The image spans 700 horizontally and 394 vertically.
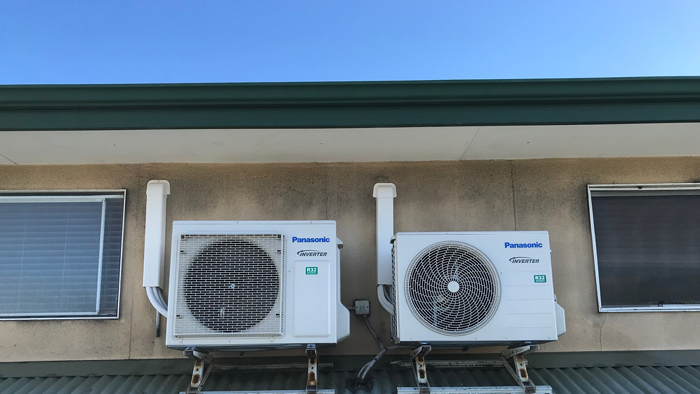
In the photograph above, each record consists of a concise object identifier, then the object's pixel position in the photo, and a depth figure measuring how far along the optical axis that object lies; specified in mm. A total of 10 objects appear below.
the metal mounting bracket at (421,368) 3100
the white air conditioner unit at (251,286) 2945
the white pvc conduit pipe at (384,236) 3498
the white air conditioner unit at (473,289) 3021
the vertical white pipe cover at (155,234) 3498
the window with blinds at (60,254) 3672
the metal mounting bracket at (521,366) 3163
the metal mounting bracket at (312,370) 3082
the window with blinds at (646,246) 3738
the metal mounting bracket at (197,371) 3125
